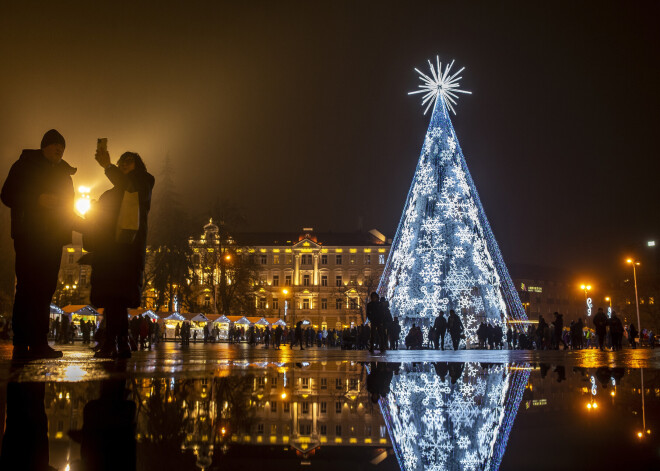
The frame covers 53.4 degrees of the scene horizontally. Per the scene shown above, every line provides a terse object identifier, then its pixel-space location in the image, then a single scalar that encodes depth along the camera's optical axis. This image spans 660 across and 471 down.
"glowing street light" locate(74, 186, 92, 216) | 18.89
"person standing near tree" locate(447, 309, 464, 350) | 22.34
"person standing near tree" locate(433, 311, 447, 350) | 21.33
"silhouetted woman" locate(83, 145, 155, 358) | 6.56
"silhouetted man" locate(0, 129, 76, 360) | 6.31
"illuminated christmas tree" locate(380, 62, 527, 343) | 28.95
